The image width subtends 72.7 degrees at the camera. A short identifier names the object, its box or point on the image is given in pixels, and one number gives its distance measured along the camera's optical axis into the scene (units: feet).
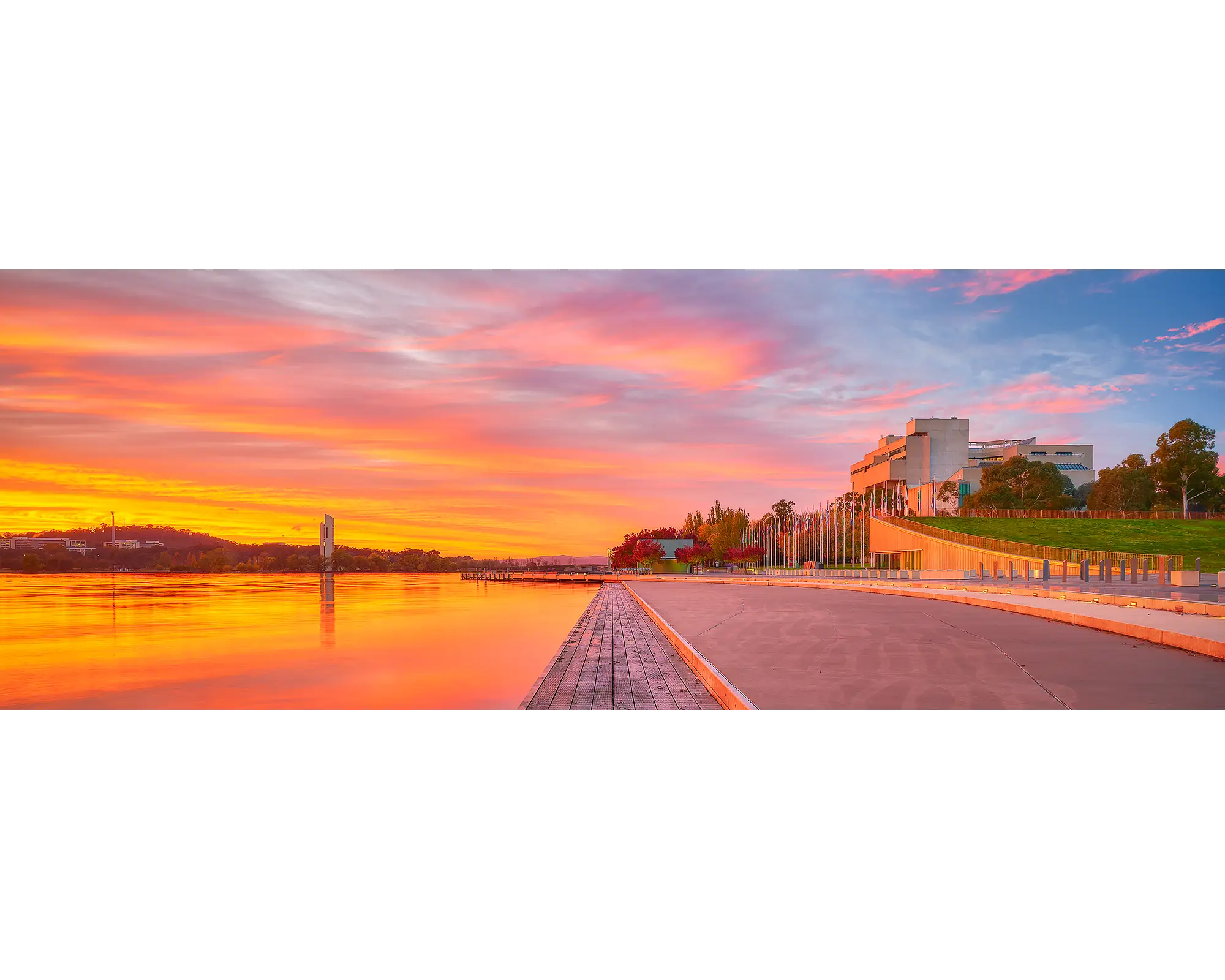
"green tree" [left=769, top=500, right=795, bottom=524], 275.59
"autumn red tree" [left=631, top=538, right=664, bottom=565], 236.02
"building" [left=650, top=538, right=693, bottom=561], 248.52
